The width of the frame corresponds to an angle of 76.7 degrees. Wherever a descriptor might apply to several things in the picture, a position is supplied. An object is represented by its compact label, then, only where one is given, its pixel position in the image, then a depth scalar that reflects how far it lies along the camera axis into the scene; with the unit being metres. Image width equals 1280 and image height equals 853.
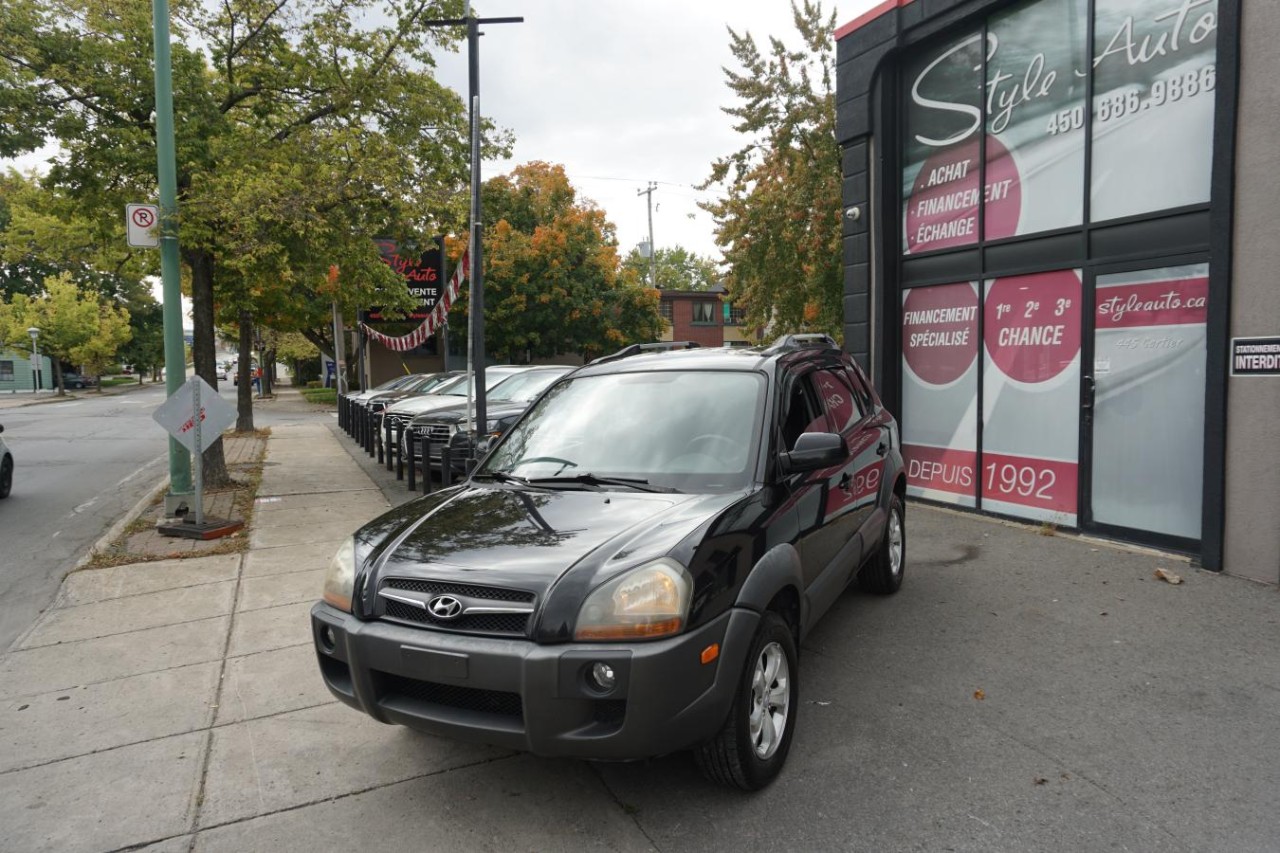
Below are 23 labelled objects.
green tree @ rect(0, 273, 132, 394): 46.50
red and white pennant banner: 11.55
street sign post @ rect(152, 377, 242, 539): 7.60
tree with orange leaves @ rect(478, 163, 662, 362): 29.56
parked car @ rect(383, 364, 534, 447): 12.55
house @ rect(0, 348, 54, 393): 58.16
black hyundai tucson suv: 2.70
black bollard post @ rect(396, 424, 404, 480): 11.53
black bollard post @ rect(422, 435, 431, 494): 9.46
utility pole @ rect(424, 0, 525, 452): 9.76
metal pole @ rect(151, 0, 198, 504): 8.23
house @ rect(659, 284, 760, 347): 45.91
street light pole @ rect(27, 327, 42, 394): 44.97
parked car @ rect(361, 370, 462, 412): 15.81
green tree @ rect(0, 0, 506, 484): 8.73
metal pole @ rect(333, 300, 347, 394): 23.33
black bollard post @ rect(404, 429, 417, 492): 10.36
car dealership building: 5.87
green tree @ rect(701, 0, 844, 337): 13.78
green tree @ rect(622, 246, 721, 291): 76.31
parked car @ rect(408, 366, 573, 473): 10.27
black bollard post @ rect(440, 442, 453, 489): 8.76
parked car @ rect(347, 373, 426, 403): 18.27
